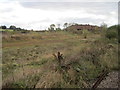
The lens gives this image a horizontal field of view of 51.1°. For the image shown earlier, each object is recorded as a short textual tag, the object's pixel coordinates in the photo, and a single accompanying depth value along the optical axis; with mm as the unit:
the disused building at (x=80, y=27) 39963
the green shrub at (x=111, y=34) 15242
